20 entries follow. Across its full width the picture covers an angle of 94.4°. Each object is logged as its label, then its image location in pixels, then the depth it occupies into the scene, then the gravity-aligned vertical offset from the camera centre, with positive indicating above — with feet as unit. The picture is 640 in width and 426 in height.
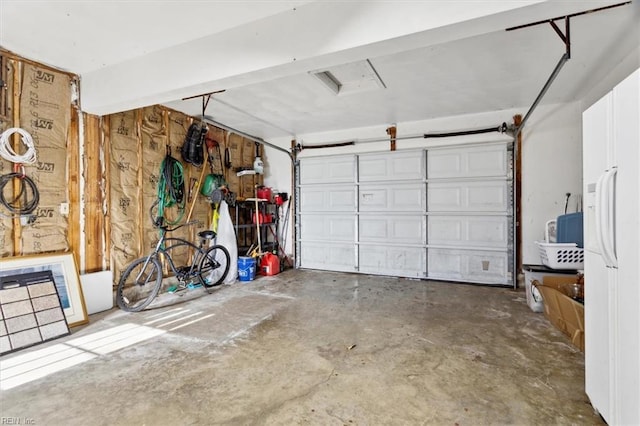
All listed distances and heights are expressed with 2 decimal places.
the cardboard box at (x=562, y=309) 8.22 -2.86
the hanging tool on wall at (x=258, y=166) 19.35 +3.27
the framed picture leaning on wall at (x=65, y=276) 9.50 -2.09
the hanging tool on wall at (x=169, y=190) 13.83 +1.19
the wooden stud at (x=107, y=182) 11.70 +1.30
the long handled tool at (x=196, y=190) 15.34 +1.32
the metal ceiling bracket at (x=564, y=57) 7.00 +4.33
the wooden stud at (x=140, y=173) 12.97 +1.83
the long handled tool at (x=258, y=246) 17.99 -1.95
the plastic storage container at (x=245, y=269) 16.52 -3.01
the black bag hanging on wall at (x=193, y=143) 14.83 +3.65
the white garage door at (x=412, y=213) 15.40 +0.09
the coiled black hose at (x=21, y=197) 9.07 +0.59
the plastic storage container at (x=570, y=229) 11.59 -0.56
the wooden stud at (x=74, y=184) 10.71 +1.13
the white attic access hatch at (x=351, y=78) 10.76 +5.40
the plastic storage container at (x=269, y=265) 17.84 -3.01
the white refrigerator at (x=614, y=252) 4.37 -0.61
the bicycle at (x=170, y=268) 11.89 -2.49
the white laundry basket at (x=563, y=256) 11.53 -1.61
